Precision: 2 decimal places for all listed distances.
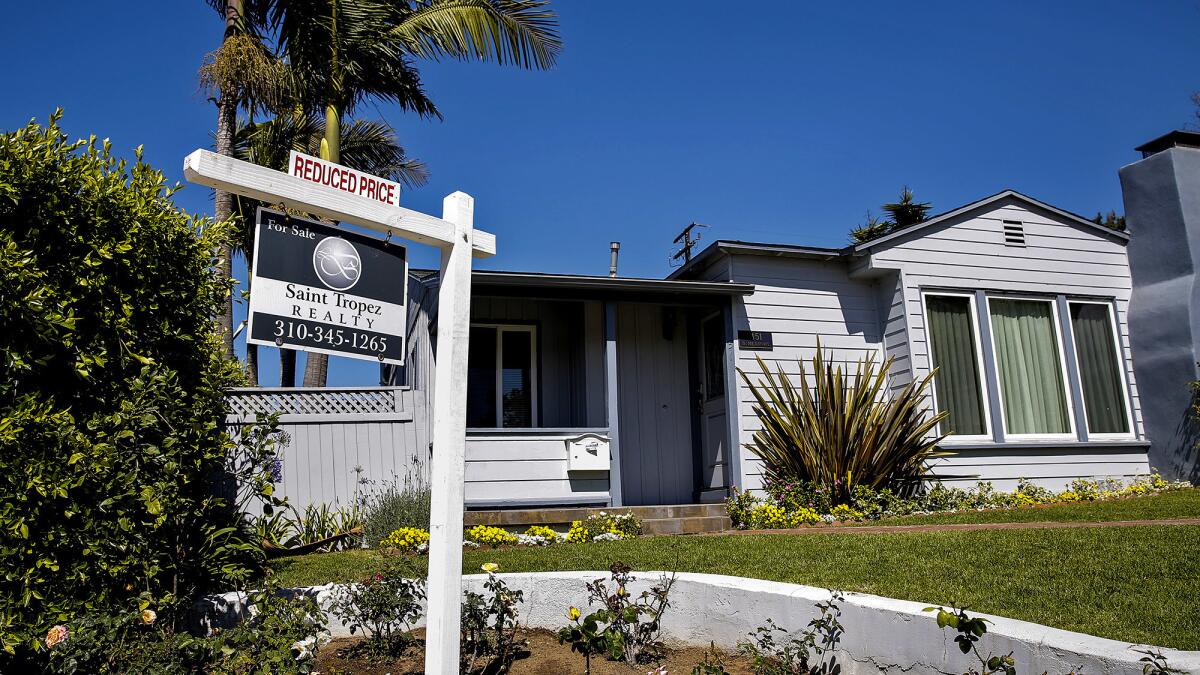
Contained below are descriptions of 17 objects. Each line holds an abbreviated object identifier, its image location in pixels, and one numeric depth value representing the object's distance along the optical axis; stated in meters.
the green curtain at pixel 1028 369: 10.41
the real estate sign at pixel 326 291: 2.78
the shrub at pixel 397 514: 8.13
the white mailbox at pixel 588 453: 9.04
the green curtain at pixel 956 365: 10.14
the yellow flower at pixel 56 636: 3.14
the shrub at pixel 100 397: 3.47
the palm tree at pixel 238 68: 10.80
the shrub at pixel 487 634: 3.53
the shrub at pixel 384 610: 3.71
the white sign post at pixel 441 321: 2.85
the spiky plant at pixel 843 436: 8.89
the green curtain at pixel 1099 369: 10.76
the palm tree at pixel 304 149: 13.62
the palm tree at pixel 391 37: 10.54
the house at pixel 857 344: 10.02
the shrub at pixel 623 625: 3.39
